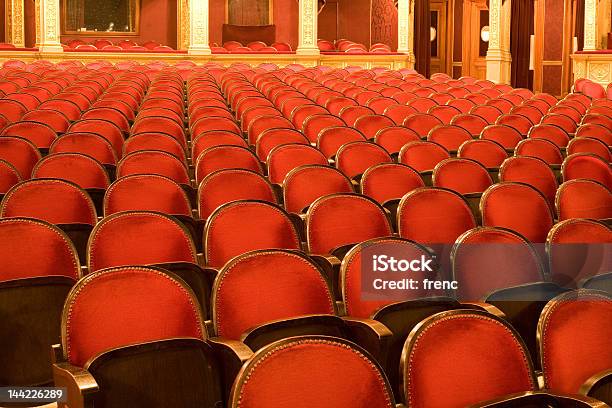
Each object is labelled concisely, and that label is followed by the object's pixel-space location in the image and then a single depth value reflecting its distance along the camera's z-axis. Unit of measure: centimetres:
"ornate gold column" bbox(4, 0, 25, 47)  2041
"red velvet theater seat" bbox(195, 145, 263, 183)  543
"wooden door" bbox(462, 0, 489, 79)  2138
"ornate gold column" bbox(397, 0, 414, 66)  1769
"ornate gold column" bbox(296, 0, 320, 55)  1727
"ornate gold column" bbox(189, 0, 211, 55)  1711
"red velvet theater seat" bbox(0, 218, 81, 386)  319
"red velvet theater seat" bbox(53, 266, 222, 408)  254
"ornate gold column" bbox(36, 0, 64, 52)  1708
